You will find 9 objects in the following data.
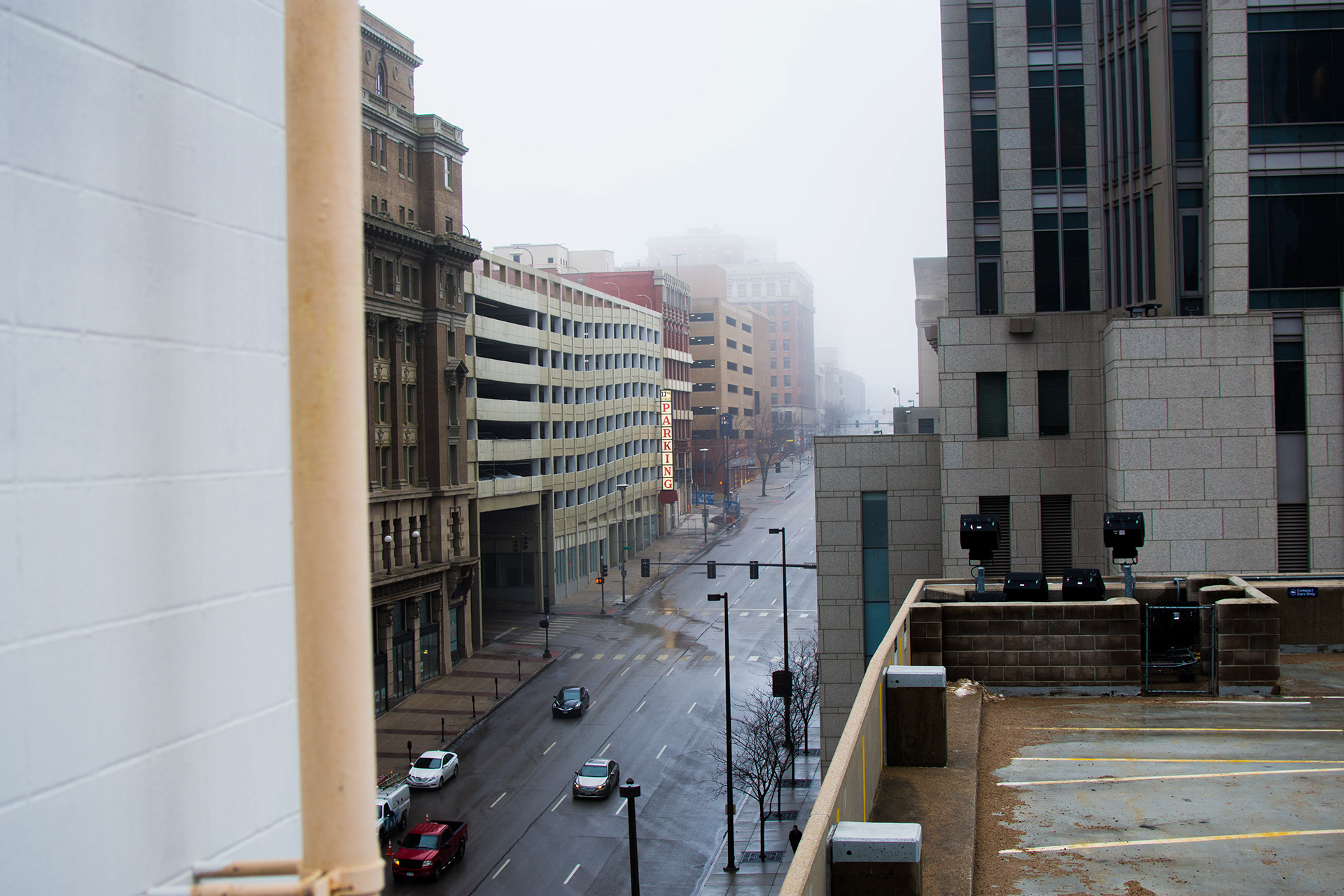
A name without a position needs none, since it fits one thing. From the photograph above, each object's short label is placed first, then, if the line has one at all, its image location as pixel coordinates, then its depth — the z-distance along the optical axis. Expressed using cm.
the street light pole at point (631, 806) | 2623
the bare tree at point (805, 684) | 4488
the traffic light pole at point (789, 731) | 4060
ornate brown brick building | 5097
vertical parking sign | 9962
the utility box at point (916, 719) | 1231
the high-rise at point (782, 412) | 16462
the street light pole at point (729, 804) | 3177
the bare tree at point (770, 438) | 15300
